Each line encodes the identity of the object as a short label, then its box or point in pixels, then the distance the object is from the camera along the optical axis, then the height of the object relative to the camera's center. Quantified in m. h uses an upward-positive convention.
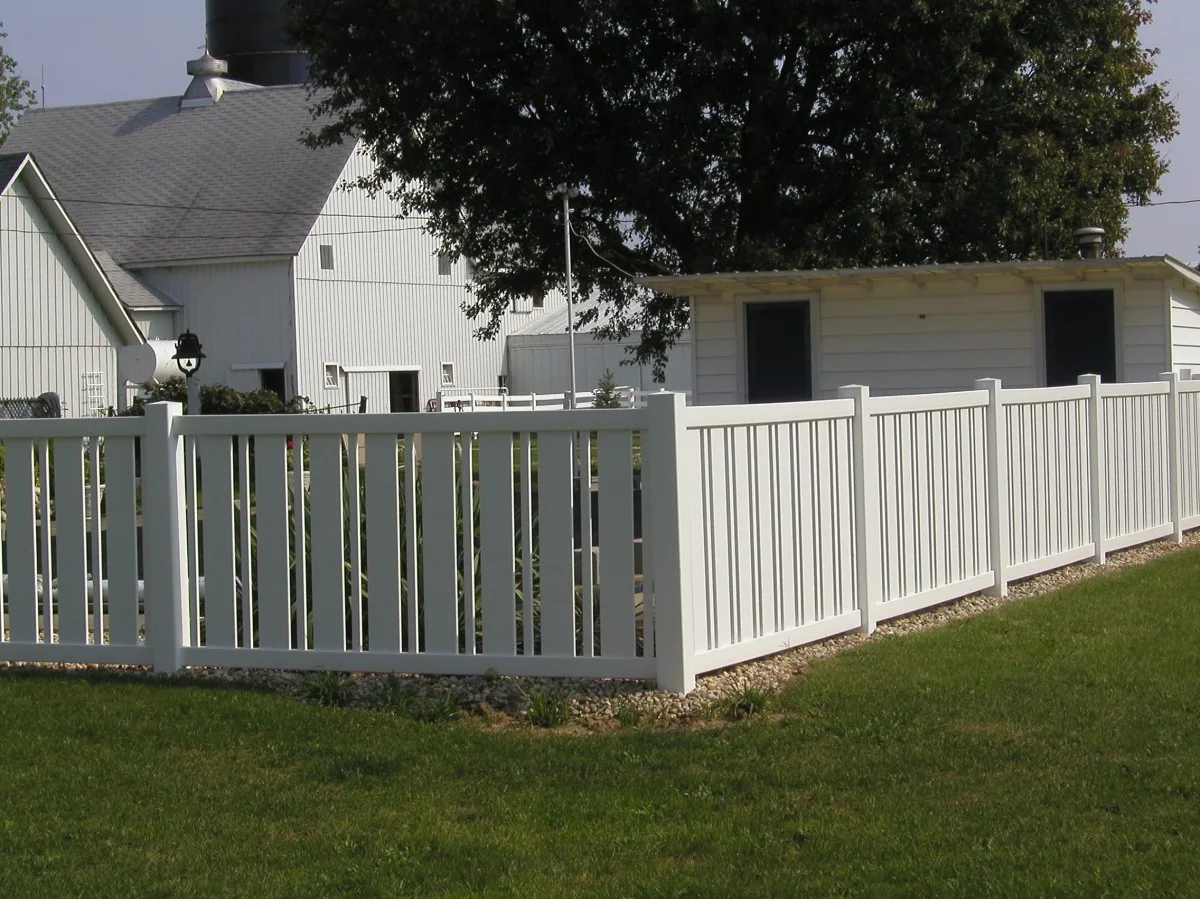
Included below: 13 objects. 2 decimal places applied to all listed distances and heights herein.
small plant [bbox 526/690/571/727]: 6.63 -1.24
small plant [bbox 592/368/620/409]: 36.22 +0.84
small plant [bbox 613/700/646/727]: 6.56 -1.25
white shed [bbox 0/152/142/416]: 32.62 +3.02
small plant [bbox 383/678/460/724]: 6.70 -1.22
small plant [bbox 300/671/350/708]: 7.06 -1.19
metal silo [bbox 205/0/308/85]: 58.38 +15.21
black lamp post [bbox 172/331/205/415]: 26.23 +1.51
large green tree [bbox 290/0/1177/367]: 22.09 +4.71
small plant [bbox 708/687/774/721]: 6.60 -1.23
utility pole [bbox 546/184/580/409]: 23.50 +3.47
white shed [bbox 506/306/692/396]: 47.00 +2.09
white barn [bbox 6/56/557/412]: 42.12 +5.38
